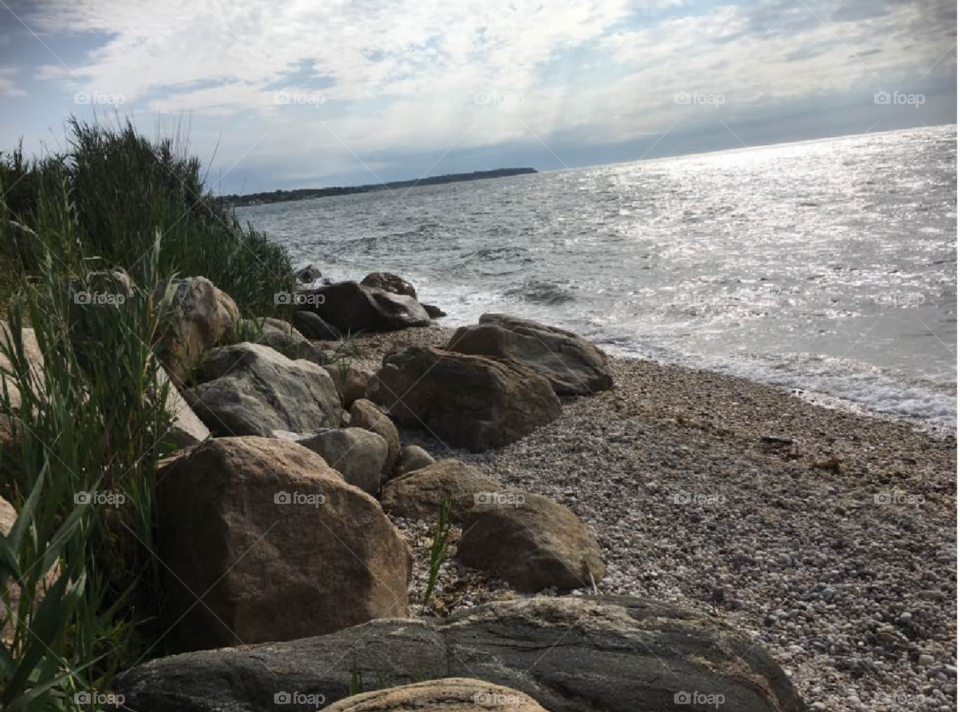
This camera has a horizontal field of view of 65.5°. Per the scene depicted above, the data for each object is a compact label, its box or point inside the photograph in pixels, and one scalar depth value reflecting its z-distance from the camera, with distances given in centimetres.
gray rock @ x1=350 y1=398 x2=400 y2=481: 545
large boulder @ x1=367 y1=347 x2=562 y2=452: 662
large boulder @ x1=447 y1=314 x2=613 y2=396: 830
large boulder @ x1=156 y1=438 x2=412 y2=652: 293
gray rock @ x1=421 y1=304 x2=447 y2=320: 1461
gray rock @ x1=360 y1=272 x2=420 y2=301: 1527
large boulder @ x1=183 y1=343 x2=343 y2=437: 478
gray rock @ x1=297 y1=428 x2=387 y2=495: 447
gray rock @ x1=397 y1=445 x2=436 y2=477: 538
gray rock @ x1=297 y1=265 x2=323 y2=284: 1723
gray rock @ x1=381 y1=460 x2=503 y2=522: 468
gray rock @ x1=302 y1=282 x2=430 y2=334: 1245
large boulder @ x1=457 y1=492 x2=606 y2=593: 394
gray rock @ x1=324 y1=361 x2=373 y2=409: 712
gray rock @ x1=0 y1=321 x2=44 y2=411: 300
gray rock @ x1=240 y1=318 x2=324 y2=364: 695
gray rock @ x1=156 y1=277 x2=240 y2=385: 505
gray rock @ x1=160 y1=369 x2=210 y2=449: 382
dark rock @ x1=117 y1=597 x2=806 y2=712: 220
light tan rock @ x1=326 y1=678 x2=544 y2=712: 161
